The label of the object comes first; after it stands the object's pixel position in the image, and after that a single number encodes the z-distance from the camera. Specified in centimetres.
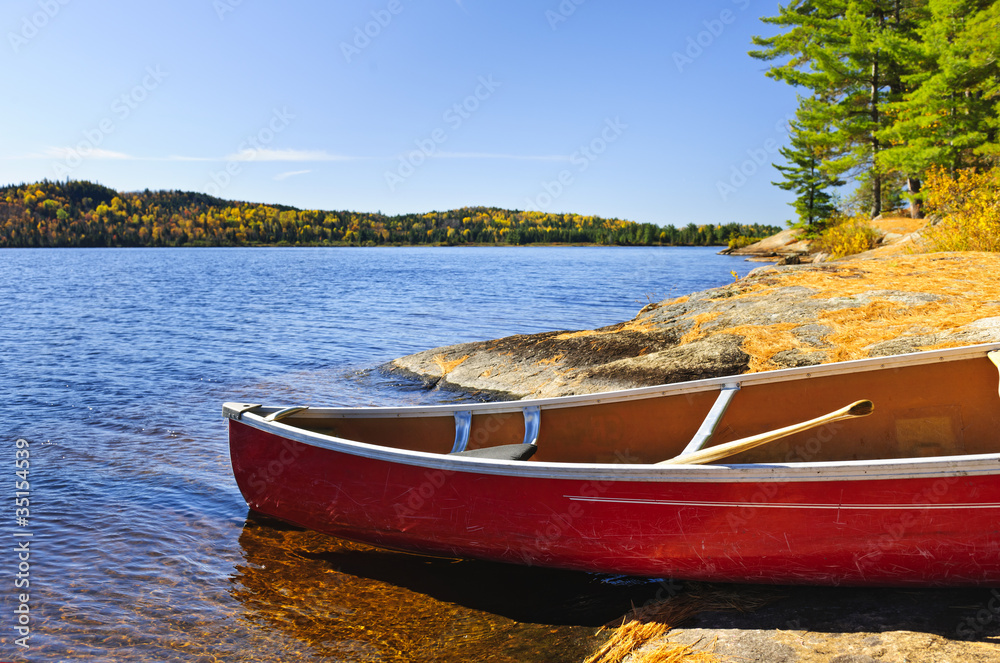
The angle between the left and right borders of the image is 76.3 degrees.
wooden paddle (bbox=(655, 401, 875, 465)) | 379
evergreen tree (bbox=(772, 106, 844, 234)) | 5397
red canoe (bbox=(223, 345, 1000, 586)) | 344
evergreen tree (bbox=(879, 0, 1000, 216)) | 2561
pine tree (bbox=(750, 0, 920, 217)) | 3178
